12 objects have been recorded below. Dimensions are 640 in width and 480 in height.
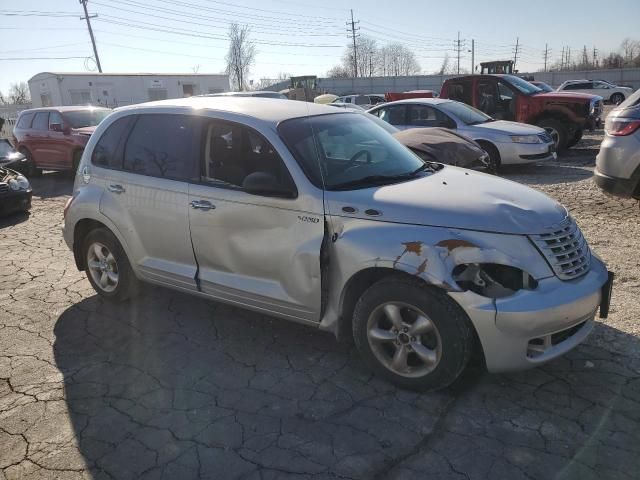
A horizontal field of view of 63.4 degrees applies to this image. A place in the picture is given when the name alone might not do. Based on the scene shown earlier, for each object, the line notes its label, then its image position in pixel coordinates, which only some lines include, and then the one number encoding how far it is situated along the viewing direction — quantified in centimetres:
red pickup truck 1234
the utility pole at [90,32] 4172
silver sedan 998
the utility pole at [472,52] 9089
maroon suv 1235
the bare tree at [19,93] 7338
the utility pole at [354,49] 7165
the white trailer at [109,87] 3170
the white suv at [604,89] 3004
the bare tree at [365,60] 8544
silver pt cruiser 293
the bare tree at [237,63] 5825
